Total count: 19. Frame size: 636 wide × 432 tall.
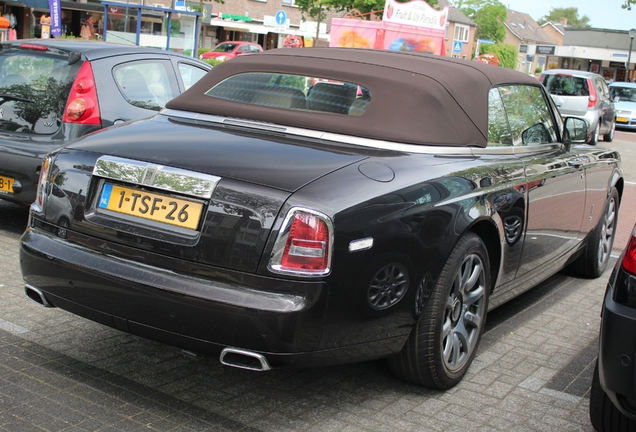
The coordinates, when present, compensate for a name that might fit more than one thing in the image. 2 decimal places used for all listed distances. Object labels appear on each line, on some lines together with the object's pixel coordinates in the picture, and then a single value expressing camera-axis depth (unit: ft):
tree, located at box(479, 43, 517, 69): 312.50
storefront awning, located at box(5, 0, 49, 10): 110.11
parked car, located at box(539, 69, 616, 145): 69.51
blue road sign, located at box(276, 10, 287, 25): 98.99
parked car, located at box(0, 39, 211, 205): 20.17
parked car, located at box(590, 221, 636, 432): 9.43
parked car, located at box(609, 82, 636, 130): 95.81
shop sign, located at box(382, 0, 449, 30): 68.44
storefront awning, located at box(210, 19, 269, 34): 166.81
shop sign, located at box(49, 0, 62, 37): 51.20
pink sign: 67.11
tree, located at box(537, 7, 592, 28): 547.49
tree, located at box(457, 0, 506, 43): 338.13
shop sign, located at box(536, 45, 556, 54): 251.80
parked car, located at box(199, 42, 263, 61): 130.52
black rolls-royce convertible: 10.18
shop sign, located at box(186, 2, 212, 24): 156.32
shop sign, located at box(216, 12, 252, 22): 167.43
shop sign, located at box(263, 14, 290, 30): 165.89
